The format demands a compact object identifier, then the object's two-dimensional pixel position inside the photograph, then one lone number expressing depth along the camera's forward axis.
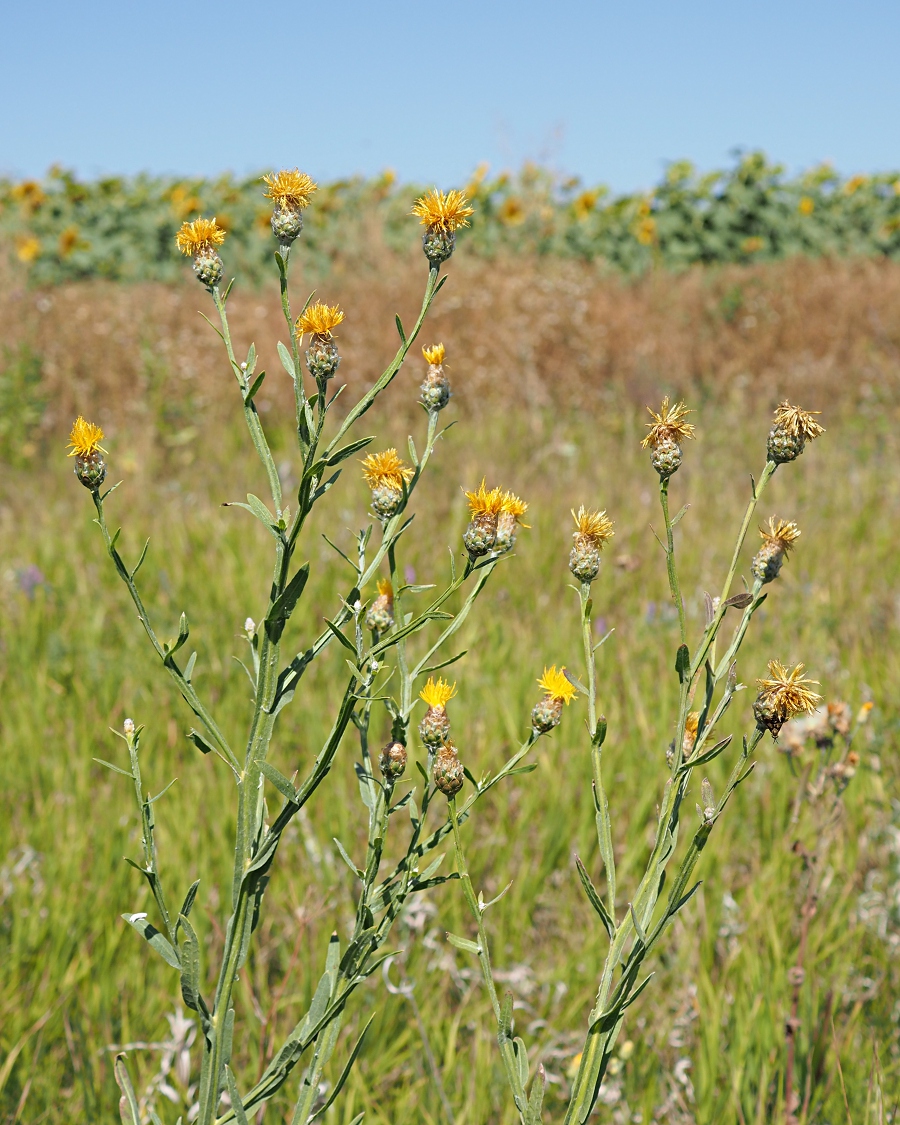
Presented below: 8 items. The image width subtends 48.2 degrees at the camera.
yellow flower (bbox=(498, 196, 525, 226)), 10.54
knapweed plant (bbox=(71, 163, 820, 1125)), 0.73
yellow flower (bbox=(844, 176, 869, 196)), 12.55
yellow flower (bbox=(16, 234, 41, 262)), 9.56
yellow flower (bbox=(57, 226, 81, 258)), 9.92
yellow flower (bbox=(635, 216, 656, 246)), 10.45
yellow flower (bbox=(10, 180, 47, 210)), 10.84
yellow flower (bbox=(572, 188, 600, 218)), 11.16
